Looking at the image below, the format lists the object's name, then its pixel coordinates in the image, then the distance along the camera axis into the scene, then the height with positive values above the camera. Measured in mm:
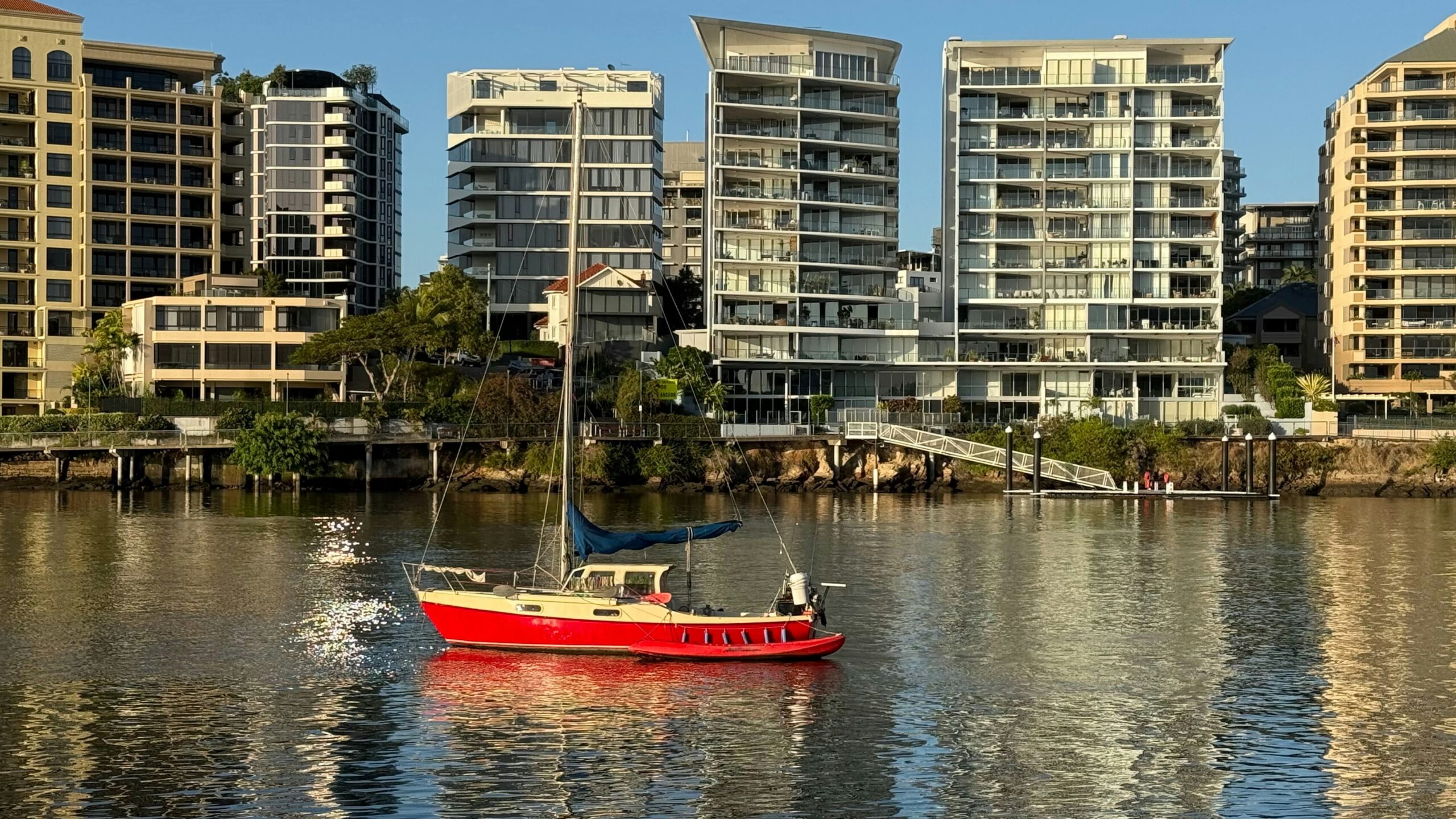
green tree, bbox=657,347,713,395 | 129375 +3418
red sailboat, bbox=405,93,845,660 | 46844 -5919
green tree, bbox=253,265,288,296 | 145000 +11498
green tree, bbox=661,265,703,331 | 160125 +11680
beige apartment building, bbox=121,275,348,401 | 128500 +4879
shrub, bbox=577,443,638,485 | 115812 -3699
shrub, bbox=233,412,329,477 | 112312 -2536
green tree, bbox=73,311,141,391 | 130125 +5003
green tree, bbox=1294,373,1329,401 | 128750 +2384
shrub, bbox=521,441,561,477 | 117312 -3374
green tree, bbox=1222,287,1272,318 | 183250 +13255
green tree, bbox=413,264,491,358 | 123250 +7519
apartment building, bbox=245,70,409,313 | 182125 +24671
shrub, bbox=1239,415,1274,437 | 123188 -714
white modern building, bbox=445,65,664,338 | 169625 +24174
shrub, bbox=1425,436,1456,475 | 119125 -2776
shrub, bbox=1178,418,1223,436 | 124625 -923
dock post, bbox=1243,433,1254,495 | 114375 -3676
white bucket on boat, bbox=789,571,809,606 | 47125 -5020
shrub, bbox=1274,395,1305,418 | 127812 +648
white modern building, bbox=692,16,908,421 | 141125 +17305
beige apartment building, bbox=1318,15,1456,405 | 150375 +17680
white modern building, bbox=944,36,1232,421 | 142500 +16817
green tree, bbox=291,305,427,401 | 121938 +4977
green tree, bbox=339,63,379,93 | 194000 +39451
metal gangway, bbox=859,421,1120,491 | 116500 -2906
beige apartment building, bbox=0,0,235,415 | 146500 +20692
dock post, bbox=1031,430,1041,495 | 113188 -3508
